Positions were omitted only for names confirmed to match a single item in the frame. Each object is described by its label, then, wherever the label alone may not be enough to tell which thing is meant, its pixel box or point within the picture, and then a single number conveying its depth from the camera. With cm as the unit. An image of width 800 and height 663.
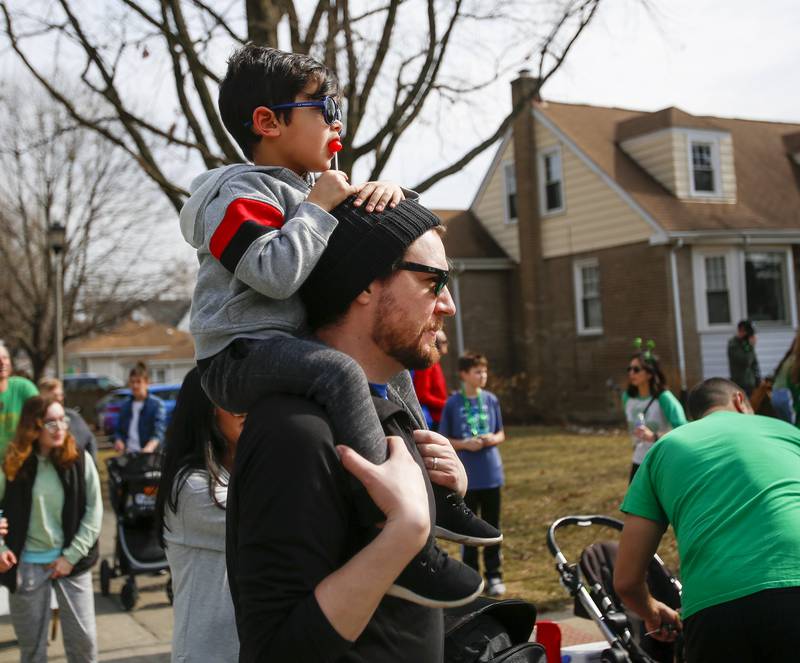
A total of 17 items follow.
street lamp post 1920
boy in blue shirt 818
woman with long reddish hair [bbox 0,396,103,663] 561
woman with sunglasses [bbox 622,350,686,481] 848
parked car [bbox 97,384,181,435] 2802
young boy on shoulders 191
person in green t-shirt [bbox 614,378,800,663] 331
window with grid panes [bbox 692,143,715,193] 2303
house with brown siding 2172
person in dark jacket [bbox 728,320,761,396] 1531
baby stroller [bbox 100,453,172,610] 850
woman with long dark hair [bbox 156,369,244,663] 333
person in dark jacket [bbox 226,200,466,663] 177
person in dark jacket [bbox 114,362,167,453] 1190
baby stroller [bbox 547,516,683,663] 443
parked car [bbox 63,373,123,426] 3722
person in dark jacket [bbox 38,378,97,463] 765
